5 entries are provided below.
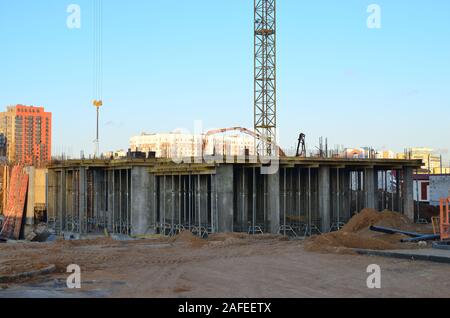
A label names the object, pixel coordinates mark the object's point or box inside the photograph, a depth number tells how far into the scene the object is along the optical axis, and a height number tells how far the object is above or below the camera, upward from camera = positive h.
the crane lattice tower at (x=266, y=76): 57.19 +8.99
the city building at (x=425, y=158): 95.81 +0.47
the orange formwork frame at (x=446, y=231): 21.12 -2.84
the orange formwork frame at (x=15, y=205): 49.03 -3.77
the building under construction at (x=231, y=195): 33.44 -2.33
